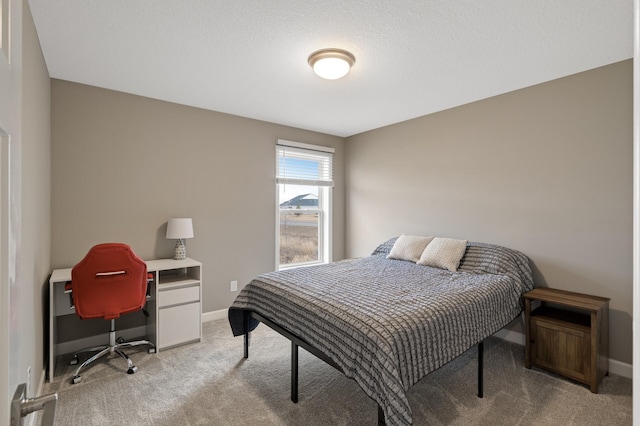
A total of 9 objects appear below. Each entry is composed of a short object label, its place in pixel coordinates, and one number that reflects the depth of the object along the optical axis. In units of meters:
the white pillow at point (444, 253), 3.11
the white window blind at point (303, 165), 4.28
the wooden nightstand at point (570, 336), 2.29
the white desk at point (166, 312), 2.88
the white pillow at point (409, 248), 3.49
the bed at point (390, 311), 1.63
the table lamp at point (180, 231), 3.24
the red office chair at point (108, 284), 2.38
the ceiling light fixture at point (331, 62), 2.30
